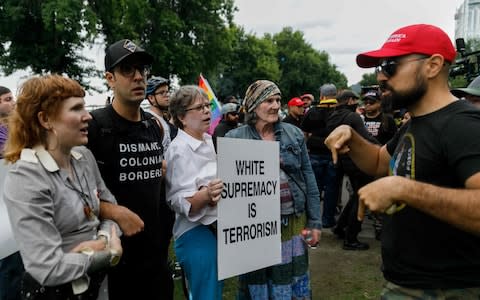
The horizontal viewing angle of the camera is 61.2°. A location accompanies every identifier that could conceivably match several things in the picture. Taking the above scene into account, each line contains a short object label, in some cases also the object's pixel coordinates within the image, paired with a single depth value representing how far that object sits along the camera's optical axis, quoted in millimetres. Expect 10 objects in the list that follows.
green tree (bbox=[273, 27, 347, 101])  72312
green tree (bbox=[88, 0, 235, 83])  24312
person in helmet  5312
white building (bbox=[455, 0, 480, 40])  76406
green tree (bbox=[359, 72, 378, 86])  98181
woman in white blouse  2883
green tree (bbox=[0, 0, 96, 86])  20719
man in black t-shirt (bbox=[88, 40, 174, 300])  2514
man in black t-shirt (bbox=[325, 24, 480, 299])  1576
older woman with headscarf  3014
